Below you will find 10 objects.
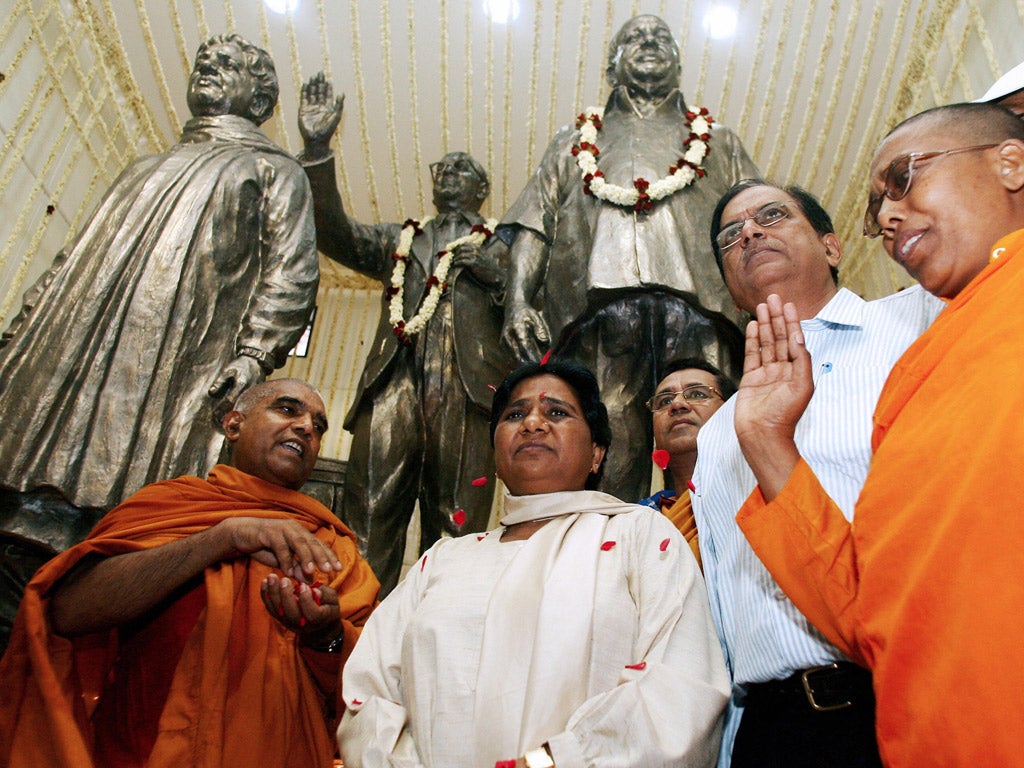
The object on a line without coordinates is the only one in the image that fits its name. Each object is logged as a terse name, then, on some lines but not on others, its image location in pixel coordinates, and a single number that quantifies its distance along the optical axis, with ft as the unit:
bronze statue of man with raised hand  10.78
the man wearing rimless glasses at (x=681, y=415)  7.60
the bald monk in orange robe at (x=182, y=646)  5.69
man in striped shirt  3.81
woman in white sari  3.84
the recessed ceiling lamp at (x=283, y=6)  15.78
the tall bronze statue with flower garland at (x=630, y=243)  9.14
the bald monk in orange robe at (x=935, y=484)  2.62
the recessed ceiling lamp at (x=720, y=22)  15.40
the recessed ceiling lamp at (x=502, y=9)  15.78
